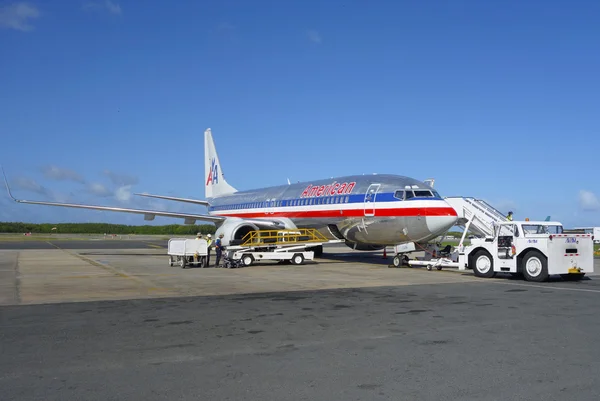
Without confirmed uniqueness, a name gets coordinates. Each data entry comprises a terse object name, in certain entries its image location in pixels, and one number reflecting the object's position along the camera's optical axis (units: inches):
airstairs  885.5
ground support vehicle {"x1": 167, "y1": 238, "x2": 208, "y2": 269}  918.4
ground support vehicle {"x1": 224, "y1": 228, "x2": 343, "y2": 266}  935.7
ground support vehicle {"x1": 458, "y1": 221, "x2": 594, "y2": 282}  676.7
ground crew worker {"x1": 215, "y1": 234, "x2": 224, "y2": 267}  942.4
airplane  829.2
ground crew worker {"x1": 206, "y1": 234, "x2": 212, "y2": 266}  943.0
